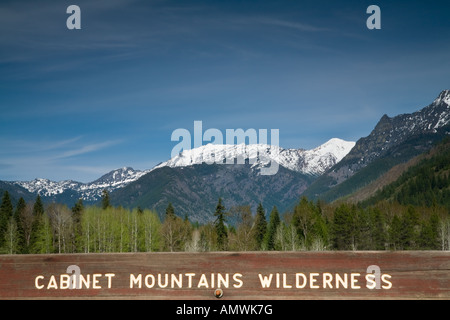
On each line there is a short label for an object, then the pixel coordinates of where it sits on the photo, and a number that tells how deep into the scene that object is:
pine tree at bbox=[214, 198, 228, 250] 110.62
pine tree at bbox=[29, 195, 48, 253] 104.50
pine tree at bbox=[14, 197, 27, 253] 103.75
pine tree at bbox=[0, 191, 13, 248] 101.11
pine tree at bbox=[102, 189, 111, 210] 129.11
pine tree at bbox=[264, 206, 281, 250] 115.71
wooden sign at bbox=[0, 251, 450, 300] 6.19
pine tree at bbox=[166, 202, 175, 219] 124.46
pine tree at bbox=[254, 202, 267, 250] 119.40
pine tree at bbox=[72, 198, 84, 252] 112.25
